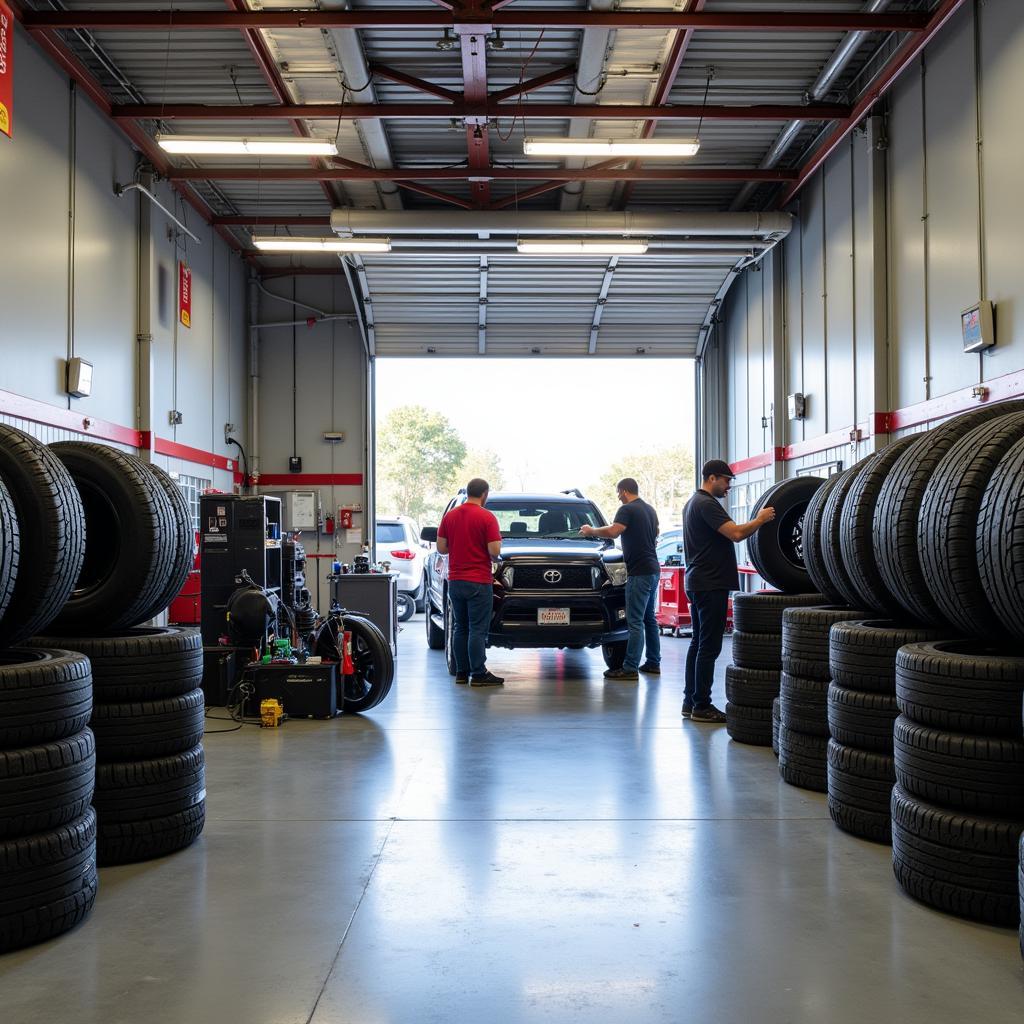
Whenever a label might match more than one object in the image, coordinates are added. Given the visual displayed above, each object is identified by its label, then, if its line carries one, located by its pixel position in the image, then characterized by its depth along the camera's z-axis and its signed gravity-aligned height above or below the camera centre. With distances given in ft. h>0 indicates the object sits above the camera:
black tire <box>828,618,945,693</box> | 12.67 -1.46
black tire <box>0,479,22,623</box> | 9.99 -0.05
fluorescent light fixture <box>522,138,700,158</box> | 28.58 +11.47
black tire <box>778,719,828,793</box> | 15.24 -3.43
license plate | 27.53 -2.10
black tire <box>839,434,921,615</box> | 14.24 +0.06
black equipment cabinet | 25.11 -0.17
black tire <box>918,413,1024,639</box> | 11.09 +0.12
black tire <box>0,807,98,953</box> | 9.14 -3.25
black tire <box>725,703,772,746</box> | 18.78 -3.52
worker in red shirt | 26.48 -0.68
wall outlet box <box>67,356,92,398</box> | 30.63 +5.11
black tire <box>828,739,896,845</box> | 12.50 -3.23
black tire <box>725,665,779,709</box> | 18.69 -2.77
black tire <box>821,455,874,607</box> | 15.48 +0.10
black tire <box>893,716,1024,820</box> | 9.84 -2.36
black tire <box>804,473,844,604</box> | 17.03 -0.08
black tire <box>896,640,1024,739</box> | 9.96 -1.56
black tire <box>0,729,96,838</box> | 9.24 -2.34
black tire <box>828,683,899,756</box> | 12.52 -2.30
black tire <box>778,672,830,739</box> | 14.94 -2.53
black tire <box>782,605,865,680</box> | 15.15 -1.53
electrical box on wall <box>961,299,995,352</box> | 24.88 +5.39
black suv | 27.58 -1.58
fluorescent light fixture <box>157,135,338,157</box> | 28.37 +11.48
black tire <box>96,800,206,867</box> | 11.84 -3.59
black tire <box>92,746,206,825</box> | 11.82 -2.98
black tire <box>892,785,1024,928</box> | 9.71 -3.25
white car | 56.03 -0.77
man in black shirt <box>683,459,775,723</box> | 20.99 -0.78
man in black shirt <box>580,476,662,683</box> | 27.99 -0.59
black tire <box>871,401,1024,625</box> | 12.65 +0.27
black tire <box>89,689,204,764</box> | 11.94 -2.27
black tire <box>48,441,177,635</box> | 12.92 +0.01
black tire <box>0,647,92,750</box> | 9.41 -1.54
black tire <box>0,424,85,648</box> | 10.93 +0.06
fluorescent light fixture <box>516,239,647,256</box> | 38.96 +11.62
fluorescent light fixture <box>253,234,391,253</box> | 37.91 +11.63
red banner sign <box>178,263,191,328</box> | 41.93 +10.53
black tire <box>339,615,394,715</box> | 22.47 -2.95
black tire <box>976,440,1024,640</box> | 9.87 -0.02
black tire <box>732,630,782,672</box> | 18.62 -2.09
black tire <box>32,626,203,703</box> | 12.05 -1.49
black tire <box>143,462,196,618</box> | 13.79 -0.07
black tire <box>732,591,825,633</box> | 18.71 -1.26
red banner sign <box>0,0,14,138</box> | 24.03 +11.88
